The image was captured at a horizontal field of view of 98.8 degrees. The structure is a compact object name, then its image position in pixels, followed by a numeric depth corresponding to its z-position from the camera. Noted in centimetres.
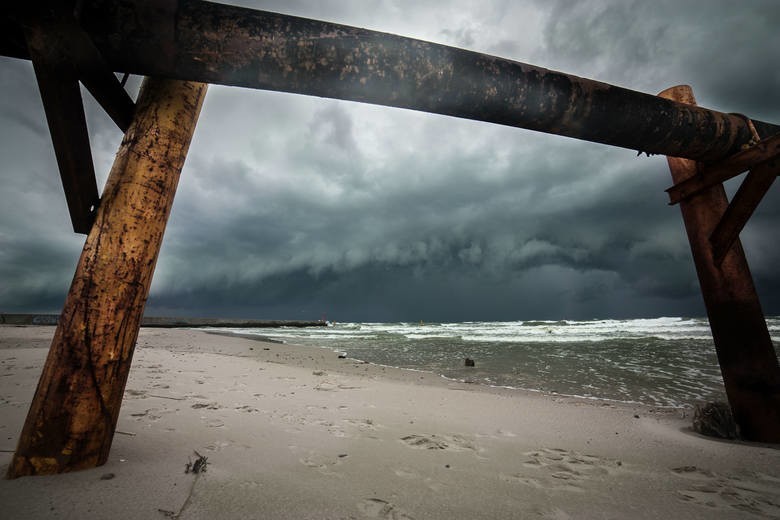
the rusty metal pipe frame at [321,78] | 136
